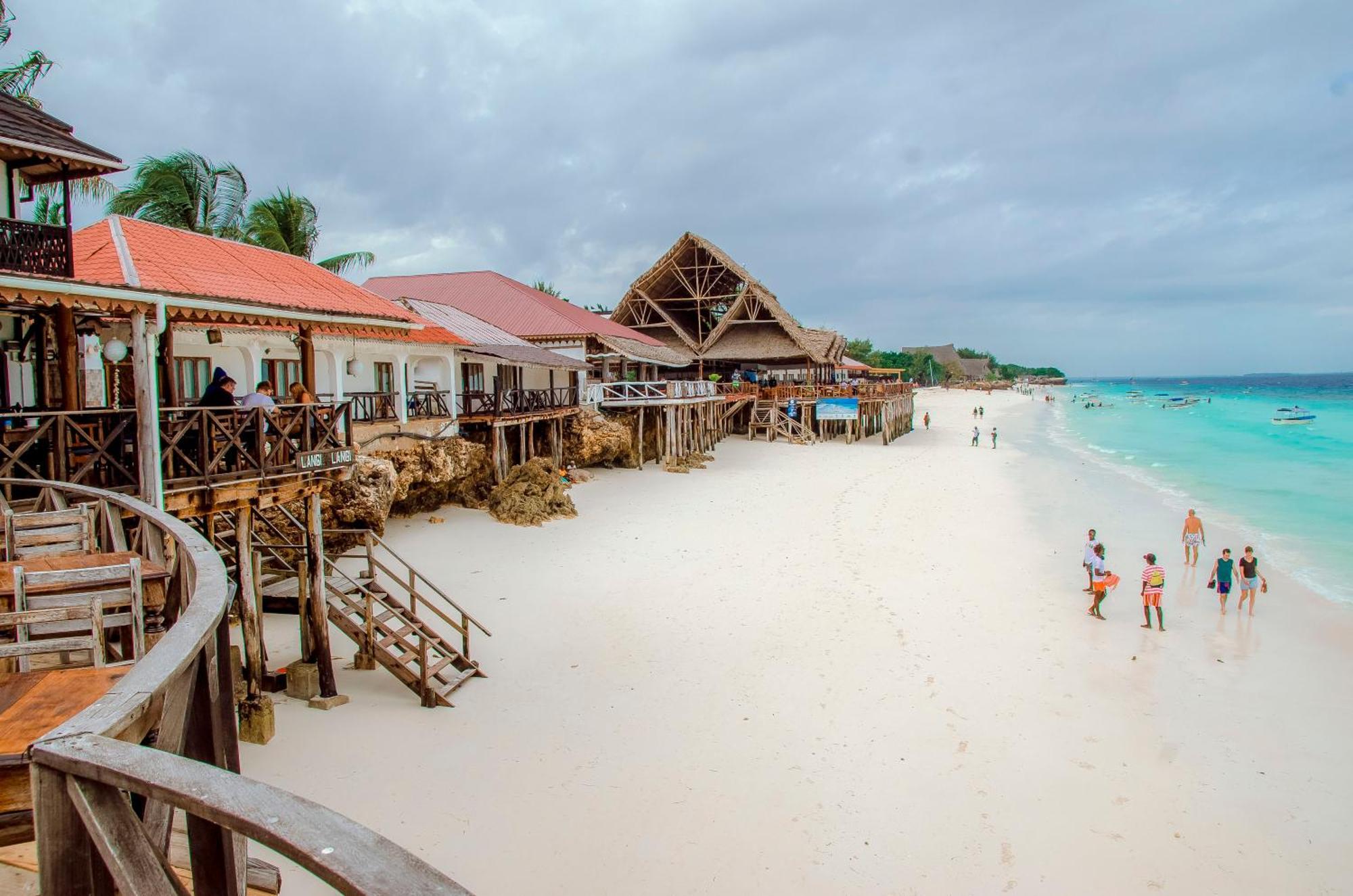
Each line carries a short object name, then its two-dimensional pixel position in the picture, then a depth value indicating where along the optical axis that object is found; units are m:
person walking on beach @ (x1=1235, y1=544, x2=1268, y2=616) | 13.02
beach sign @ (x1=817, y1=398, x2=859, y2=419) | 37.41
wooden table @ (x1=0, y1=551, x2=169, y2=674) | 3.79
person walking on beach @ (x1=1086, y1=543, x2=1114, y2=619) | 12.79
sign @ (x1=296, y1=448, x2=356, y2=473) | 8.85
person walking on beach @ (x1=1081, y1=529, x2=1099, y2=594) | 13.59
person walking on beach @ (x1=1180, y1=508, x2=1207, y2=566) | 15.89
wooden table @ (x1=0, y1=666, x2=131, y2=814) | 2.14
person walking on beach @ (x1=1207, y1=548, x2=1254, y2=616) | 13.32
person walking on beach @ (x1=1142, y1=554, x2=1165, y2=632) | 12.35
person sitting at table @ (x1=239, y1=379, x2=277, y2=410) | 8.79
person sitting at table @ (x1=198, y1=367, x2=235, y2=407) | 8.50
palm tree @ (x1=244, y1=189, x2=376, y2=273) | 22.98
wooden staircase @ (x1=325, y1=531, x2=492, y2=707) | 9.19
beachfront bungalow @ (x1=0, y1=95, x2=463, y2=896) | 1.34
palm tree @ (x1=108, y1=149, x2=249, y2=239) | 20.39
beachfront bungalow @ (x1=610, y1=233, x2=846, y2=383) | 35.84
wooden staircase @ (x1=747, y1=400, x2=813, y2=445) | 37.25
